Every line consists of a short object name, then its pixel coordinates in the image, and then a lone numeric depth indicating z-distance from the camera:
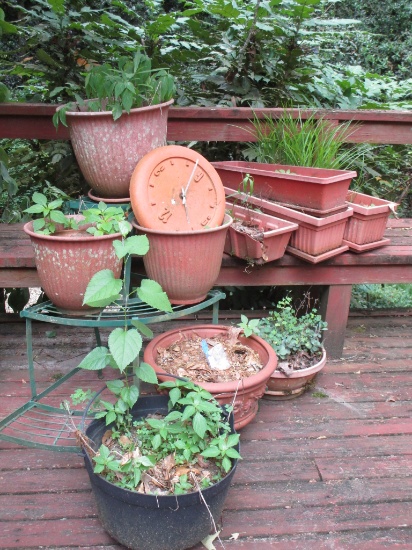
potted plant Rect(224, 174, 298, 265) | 2.14
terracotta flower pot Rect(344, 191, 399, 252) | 2.29
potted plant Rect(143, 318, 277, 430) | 1.78
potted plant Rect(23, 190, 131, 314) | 1.70
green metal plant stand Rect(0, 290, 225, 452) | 1.72
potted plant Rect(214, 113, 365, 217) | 2.22
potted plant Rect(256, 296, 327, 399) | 2.13
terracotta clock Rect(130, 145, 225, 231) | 1.88
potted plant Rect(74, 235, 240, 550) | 1.39
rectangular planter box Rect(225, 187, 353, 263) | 2.19
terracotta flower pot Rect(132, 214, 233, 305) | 1.83
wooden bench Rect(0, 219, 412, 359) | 2.32
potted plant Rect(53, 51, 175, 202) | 1.94
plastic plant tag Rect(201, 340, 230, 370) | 1.93
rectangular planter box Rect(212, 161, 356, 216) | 2.19
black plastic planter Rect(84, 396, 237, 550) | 1.36
